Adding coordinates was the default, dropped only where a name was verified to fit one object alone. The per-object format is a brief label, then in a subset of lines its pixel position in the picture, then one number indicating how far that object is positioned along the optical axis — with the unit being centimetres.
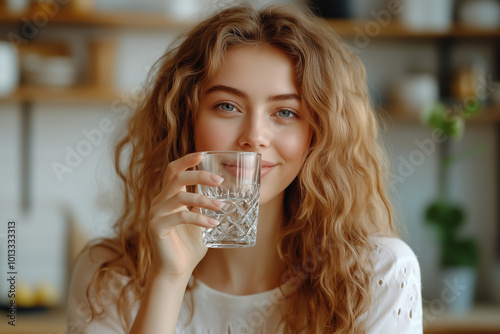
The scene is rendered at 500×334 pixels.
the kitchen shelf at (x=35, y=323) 270
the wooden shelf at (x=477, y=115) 303
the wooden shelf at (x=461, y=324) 278
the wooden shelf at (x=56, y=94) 293
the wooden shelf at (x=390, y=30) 302
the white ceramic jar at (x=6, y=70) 292
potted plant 295
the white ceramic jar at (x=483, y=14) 307
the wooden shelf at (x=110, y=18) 296
